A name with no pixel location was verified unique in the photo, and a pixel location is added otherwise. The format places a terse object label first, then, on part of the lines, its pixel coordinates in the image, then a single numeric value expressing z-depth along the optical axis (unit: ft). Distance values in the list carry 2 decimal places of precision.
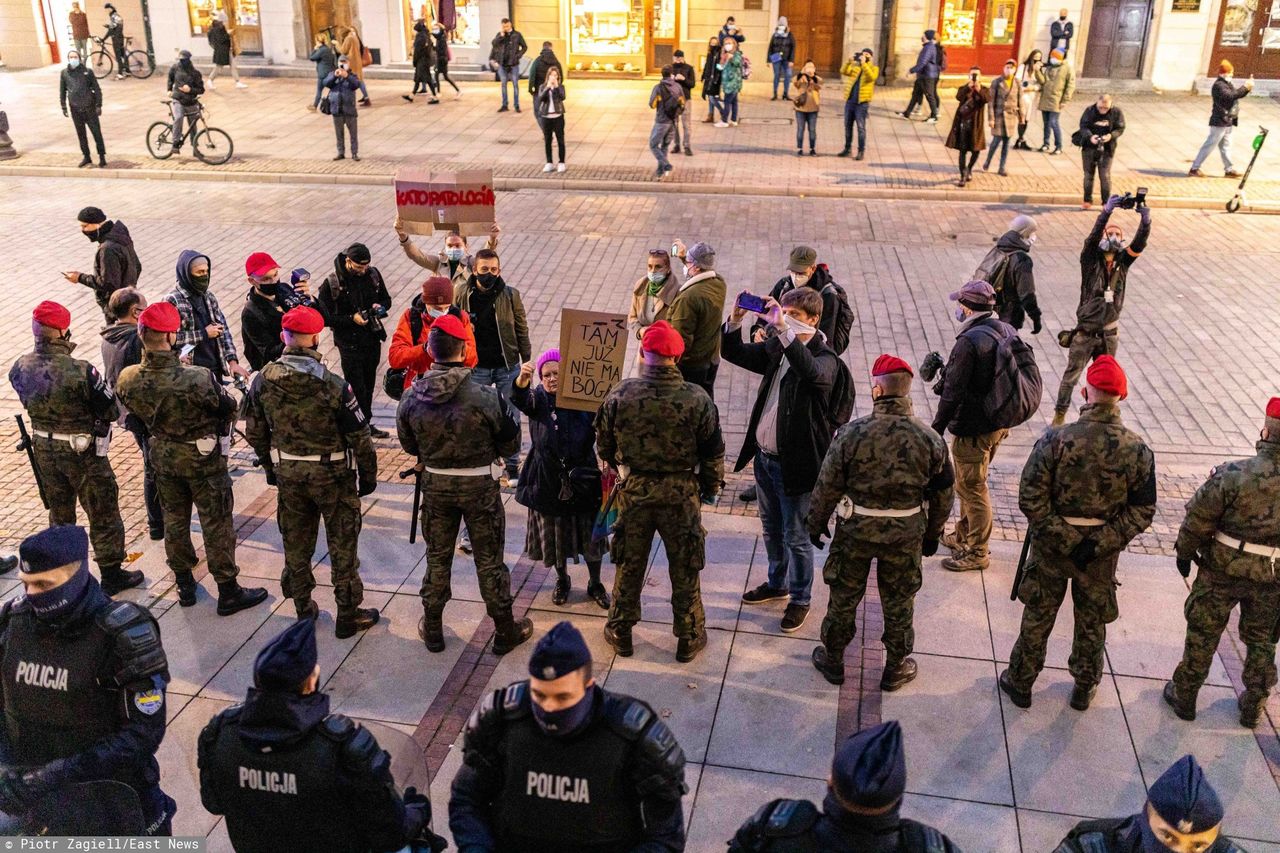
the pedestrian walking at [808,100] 62.39
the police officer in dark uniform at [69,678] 13.75
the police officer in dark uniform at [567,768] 11.27
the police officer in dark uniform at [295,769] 11.55
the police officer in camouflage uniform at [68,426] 21.53
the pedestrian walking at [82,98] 58.44
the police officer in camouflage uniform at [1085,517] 18.26
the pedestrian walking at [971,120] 55.67
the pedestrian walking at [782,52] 78.07
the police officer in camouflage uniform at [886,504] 18.52
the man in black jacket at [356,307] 28.66
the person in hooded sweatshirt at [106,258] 31.14
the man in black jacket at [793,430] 21.27
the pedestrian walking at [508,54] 73.77
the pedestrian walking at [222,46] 80.08
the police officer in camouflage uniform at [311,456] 20.27
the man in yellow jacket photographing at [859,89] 60.85
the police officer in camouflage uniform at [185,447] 21.09
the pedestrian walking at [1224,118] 56.49
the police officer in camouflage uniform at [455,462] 19.67
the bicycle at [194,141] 63.00
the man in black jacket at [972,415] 23.29
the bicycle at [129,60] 87.71
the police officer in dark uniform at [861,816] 10.51
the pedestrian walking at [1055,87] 62.59
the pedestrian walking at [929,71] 69.72
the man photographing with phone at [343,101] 59.62
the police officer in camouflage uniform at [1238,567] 17.83
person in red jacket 25.22
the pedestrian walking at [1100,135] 52.19
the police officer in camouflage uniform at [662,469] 19.20
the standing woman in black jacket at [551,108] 57.67
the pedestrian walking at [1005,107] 59.16
